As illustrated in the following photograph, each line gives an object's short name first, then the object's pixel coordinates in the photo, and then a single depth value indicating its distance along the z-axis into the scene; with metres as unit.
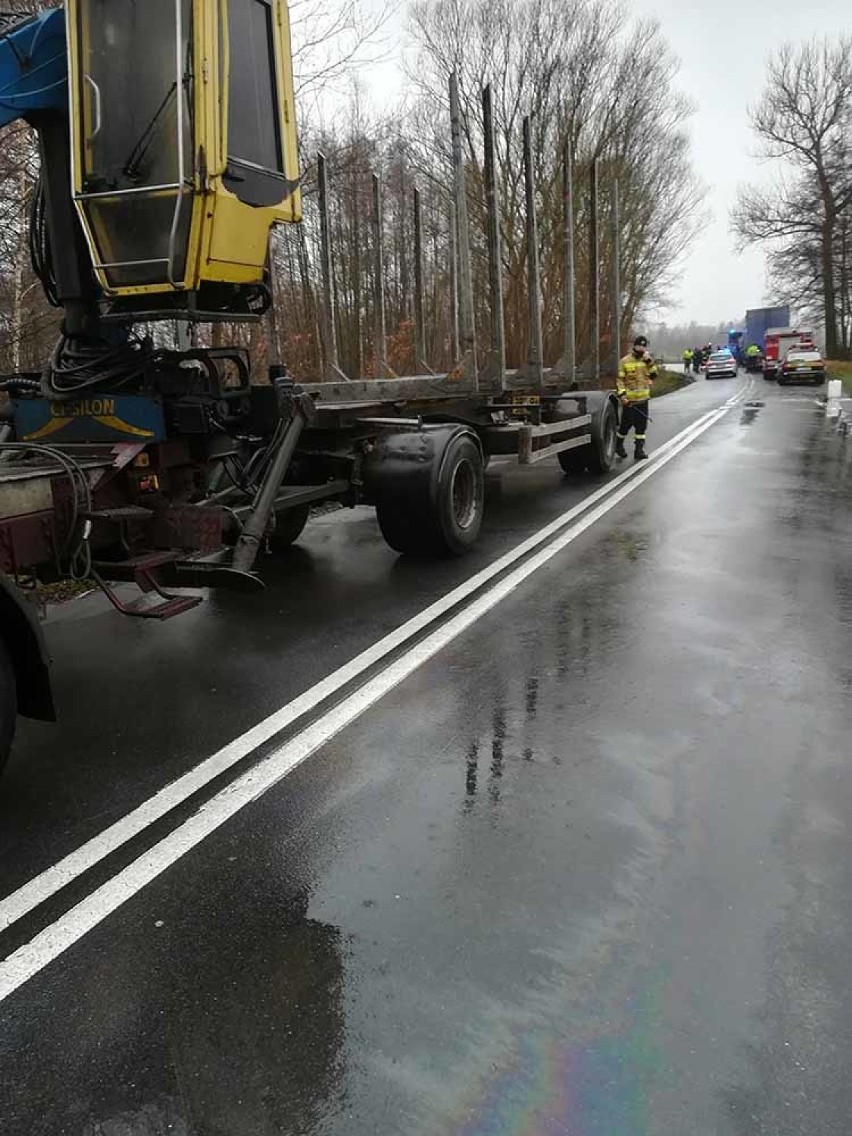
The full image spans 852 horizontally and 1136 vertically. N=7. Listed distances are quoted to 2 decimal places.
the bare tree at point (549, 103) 21.73
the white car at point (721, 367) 50.12
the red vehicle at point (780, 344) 42.66
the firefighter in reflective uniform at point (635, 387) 13.81
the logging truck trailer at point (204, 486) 4.34
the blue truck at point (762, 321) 56.56
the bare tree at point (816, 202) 48.69
